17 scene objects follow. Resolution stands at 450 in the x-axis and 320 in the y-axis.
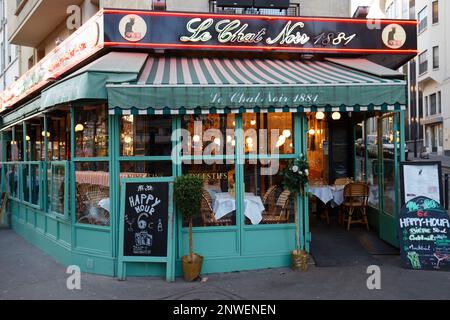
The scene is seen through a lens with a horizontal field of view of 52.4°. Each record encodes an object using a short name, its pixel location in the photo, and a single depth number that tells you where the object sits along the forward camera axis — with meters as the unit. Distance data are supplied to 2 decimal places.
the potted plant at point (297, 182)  7.39
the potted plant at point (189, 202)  6.88
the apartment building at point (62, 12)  9.77
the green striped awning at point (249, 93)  6.87
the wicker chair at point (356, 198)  9.99
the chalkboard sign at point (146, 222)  7.05
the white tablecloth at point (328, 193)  10.32
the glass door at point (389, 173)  8.50
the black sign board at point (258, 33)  8.48
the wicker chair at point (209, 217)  7.64
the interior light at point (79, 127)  8.12
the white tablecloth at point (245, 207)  7.70
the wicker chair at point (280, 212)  7.83
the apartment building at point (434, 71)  37.97
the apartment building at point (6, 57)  22.00
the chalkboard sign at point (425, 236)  7.37
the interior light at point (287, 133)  7.93
